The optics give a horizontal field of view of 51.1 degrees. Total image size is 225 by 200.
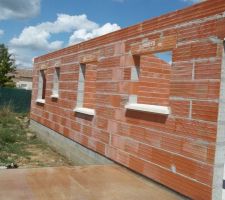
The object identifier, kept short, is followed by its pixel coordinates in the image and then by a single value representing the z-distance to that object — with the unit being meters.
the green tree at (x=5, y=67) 26.39
